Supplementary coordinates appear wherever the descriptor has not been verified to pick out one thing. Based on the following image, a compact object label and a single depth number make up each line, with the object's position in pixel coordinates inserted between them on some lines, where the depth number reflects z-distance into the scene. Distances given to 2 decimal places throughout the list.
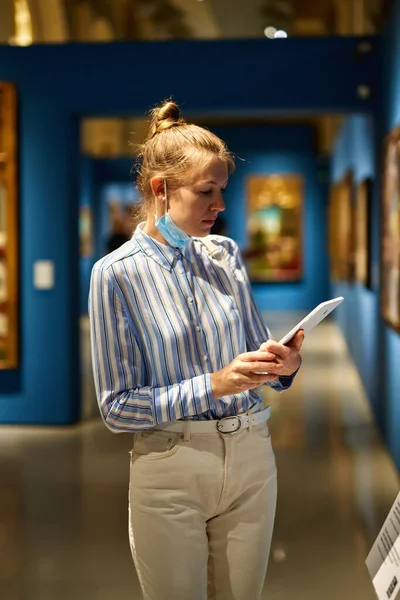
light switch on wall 8.28
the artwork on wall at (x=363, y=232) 9.22
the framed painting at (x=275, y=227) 21.38
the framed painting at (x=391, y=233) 6.52
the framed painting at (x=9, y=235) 8.16
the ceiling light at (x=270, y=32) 8.09
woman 2.20
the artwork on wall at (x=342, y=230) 12.51
